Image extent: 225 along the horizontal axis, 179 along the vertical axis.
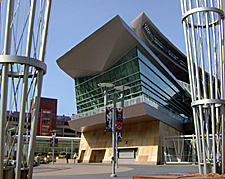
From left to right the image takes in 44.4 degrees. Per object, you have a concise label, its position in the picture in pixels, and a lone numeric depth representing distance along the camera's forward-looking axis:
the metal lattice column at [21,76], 7.07
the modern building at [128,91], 37.06
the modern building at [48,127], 97.00
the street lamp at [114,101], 16.70
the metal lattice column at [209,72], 12.78
